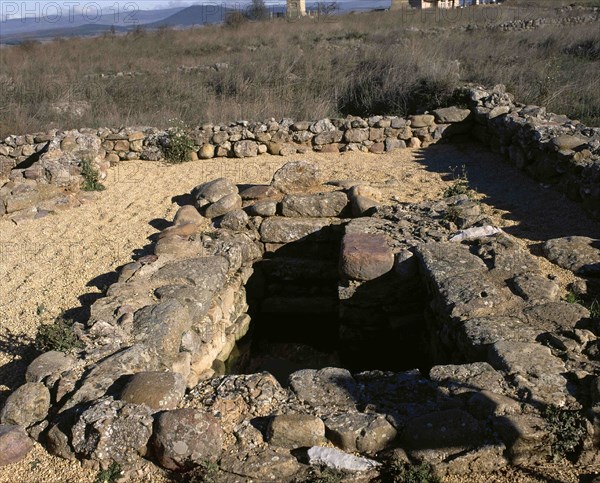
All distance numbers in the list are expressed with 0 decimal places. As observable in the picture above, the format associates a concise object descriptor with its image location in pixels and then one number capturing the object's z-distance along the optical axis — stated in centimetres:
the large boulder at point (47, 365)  422
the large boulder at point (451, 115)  1047
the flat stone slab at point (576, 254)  544
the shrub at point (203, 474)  333
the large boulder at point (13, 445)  362
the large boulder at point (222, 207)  735
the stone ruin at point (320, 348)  348
